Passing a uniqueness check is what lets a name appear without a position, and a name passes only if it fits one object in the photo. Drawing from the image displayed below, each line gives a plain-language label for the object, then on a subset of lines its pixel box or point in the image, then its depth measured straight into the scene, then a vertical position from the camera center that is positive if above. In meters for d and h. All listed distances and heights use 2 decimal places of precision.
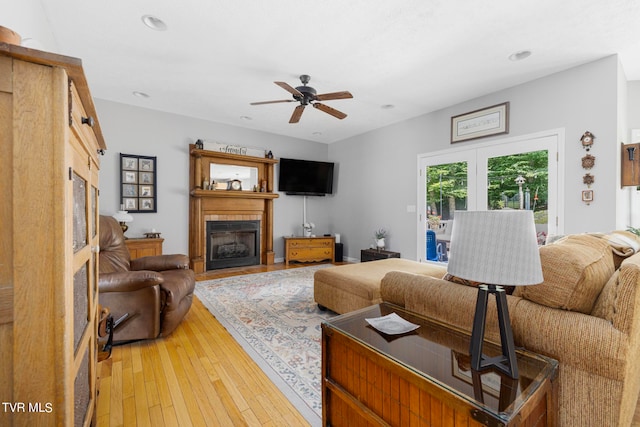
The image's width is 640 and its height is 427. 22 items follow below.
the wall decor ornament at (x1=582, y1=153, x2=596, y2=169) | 3.11 +0.54
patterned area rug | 1.86 -1.11
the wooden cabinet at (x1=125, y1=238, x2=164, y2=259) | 4.17 -0.55
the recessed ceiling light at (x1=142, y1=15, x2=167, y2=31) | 2.48 +1.66
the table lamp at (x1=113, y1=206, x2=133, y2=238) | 4.09 -0.10
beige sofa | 0.99 -0.44
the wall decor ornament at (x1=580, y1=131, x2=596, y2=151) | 3.12 +0.79
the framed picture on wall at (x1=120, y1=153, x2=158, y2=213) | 4.54 +0.44
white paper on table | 1.34 -0.56
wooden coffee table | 0.88 -0.58
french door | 3.48 +0.39
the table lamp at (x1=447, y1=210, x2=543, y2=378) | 0.94 -0.17
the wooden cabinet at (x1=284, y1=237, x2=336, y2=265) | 5.86 -0.81
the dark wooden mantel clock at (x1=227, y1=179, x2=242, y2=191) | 5.46 +0.49
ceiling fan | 3.24 +1.33
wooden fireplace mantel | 5.05 +0.14
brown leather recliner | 2.23 -0.72
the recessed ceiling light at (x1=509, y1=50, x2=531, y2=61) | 2.96 +1.64
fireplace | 5.28 -0.65
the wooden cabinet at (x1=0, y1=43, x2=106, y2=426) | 0.69 -0.07
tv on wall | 6.10 +0.73
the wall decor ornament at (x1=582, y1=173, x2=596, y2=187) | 3.11 +0.35
